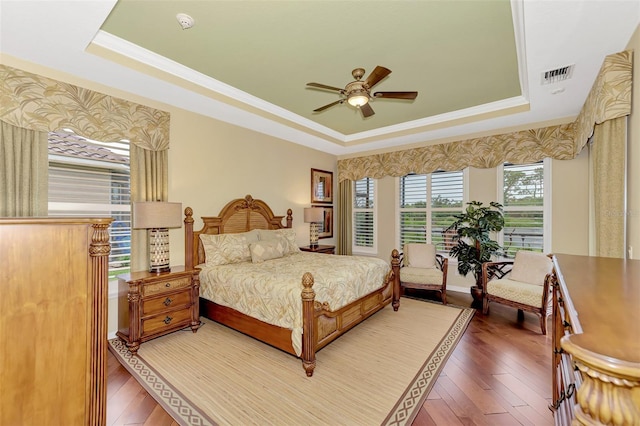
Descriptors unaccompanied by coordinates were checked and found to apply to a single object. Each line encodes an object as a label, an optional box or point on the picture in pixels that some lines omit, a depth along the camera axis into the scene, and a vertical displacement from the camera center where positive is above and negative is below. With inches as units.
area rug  80.1 -56.6
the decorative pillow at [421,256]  192.9 -29.2
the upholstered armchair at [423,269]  173.9 -36.4
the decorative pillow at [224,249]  147.7 -19.5
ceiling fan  102.2 +47.5
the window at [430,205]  208.5 +6.6
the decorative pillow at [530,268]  149.3 -29.0
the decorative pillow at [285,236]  175.3 -14.6
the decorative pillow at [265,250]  155.9 -21.3
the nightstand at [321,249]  211.3 -27.5
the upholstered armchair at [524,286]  135.3 -37.5
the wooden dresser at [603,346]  20.8 -10.9
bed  103.0 -30.3
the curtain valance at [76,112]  102.7 +41.9
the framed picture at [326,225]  247.8 -10.6
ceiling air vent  109.1 +56.5
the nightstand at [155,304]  114.3 -39.9
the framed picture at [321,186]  238.2 +23.7
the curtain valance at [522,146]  93.7 +42.4
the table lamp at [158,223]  121.3 -4.9
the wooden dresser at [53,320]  45.6 -19.1
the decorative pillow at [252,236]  165.2 -13.8
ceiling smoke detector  91.0 +63.6
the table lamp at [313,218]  216.7 -3.8
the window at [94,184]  116.8 +12.5
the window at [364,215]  251.3 -1.6
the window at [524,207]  177.5 +4.8
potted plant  171.0 -16.5
